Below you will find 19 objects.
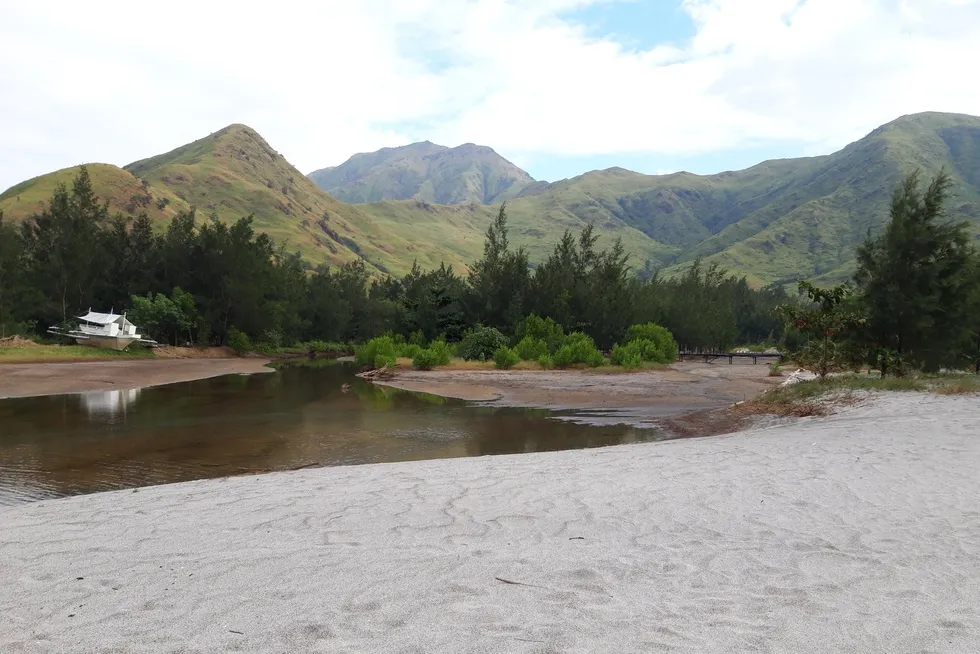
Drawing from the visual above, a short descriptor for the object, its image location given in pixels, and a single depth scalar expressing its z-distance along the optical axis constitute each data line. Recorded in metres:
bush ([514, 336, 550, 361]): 44.84
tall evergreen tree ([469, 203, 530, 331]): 55.12
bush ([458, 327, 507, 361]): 46.94
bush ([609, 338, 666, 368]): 43.97
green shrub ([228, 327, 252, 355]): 61.41
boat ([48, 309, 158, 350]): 50.44
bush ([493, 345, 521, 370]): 42.59
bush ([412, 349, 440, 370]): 42.88
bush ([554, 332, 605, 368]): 43.09
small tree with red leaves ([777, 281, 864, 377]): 22.75
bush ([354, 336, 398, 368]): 46.49
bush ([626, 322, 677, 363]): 52.22
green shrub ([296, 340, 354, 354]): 77.41
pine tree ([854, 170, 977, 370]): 22.97
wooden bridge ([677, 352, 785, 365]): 63.69
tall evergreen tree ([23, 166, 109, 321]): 54.41
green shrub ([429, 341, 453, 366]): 43.75
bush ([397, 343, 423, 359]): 48.28
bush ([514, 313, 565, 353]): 49.00
